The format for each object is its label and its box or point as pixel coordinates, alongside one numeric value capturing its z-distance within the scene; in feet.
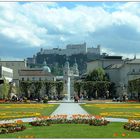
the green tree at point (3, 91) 253.44
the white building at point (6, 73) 364.99
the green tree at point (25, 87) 312.09
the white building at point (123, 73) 372.60
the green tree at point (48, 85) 328.08
